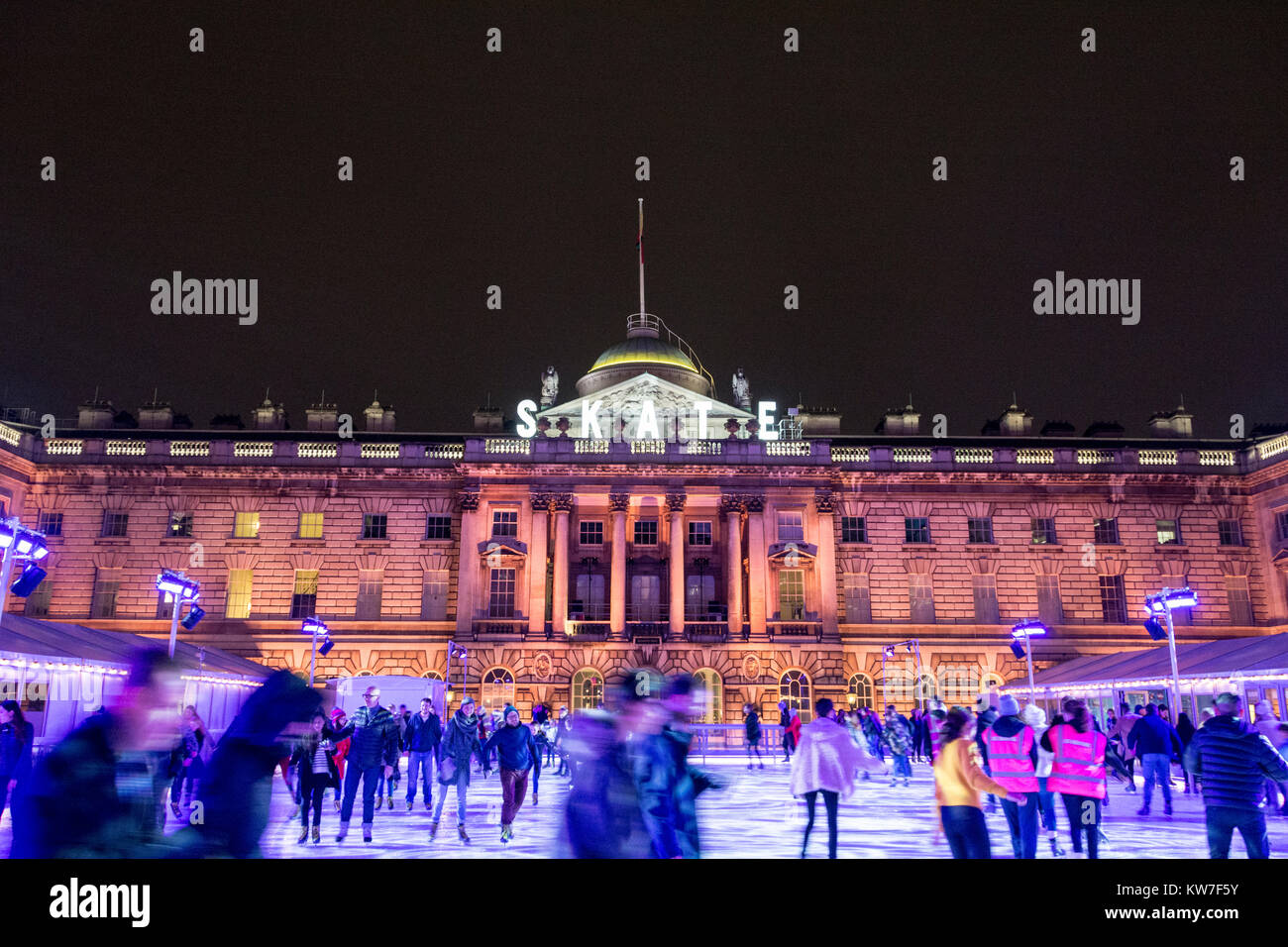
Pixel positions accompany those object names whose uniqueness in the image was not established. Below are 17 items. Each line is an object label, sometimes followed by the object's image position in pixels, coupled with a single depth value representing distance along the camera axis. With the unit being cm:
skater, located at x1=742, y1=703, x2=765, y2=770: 3312
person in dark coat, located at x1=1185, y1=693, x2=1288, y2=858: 945
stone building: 5125
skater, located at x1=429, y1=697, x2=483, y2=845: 1543
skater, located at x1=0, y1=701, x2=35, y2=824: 1443
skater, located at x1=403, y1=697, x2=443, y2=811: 1738
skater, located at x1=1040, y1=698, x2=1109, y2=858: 1168
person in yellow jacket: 865
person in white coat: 1236
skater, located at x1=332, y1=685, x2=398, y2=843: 1504
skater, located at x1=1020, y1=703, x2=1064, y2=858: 1286
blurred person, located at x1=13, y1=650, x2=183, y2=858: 589
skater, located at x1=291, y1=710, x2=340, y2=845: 1445
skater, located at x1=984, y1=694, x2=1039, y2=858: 1098
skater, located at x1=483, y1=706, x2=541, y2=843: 1416
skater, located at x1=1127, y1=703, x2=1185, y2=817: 1905
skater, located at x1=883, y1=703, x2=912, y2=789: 2748
